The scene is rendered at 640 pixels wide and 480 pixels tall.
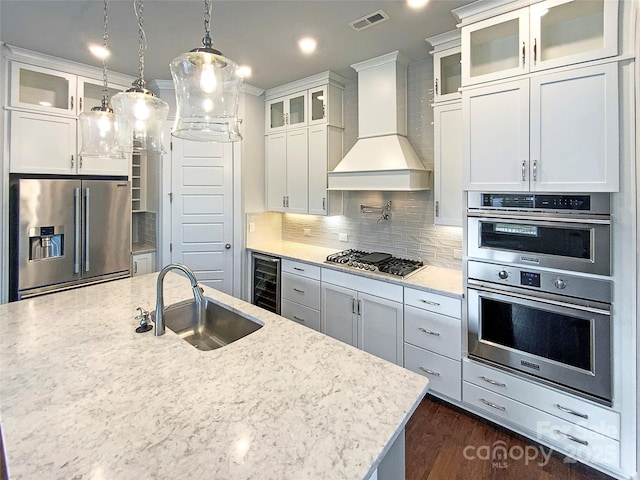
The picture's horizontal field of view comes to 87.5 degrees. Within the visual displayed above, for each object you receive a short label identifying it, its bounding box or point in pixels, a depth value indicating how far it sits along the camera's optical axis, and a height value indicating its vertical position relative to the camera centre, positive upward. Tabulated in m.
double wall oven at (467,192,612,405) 1.82 -0.29
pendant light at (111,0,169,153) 1.81 +0.68
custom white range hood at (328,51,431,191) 2.85 +0.93
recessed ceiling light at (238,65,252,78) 3.17 +1.66
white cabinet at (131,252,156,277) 3.66 -0.26
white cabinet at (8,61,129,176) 2.85 +1.08
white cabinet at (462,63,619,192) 1.75 +0.62
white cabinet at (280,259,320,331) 3.25 -0.54
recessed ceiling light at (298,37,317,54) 2.62 +1.58
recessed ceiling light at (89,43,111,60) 2.75 +1.60
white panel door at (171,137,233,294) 3.71 +0.33
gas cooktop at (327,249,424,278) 2.78 -0.21
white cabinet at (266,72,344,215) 3.47 +1.06
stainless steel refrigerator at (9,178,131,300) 2.85 +0.07
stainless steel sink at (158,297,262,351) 1.96 -0.51
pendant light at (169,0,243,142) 1.44 +0.67
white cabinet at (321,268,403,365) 2.68 -0.63
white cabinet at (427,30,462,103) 2.55 +1.34
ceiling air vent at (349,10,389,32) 2.24 +1.52
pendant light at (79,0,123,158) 2.03 +0.68
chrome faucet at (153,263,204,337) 1.62 -0.28
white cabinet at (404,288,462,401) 2.37 -0.74
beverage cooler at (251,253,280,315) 3.63 -0.47
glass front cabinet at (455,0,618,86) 1.78 +1.19
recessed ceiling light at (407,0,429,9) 2.09 +1.50
